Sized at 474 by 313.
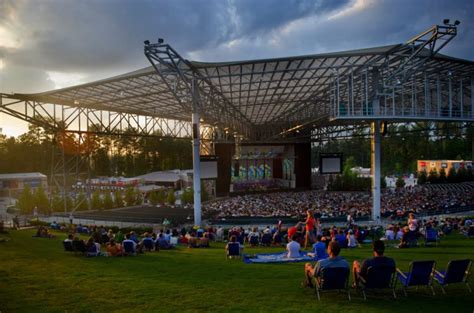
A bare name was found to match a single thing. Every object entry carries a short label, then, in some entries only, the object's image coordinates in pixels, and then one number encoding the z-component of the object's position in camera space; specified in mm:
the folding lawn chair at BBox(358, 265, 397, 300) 6215
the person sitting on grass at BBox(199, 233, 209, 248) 15816
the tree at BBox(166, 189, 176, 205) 43425
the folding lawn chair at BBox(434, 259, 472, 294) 6418
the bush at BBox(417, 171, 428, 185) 57038
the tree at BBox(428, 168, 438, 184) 56634
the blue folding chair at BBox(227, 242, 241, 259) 11320
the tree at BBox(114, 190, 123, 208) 41031
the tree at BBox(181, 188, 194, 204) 44938
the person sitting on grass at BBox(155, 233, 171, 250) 14167
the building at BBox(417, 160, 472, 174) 70406
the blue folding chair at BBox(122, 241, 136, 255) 12328
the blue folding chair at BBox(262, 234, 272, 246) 15211
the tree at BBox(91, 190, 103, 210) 39022
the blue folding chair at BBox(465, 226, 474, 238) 15763
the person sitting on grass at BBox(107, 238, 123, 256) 12000
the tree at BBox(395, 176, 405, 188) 57438
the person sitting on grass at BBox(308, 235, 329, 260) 8898
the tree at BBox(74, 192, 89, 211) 37781
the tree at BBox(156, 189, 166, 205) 44500
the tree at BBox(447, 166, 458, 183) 56781
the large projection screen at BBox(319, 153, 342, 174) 50156
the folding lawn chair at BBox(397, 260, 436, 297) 6328
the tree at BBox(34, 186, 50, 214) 35881
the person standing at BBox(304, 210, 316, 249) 12602
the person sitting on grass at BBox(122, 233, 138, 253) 12336
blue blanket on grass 9836
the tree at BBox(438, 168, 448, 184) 56844
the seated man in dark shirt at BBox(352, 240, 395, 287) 6281
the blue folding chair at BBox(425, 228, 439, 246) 13516
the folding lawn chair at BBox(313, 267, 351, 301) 6211
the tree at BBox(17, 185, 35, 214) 35812
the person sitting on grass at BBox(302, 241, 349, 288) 6304
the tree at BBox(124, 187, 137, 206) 42281
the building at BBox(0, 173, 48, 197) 52688
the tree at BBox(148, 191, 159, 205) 44500
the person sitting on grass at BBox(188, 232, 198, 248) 15562
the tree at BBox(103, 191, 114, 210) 39669
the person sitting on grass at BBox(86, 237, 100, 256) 11789
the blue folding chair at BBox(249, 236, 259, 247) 15359
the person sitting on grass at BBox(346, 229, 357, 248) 13547
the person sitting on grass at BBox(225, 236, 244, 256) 11895
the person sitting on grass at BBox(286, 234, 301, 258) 10102
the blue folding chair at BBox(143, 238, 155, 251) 13594
